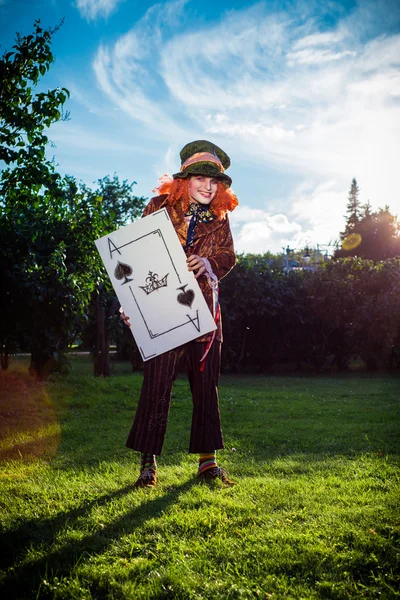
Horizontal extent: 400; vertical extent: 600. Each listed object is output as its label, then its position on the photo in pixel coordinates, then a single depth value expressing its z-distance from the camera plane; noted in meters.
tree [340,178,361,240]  49.90
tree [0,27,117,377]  7.14
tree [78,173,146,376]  11.84
